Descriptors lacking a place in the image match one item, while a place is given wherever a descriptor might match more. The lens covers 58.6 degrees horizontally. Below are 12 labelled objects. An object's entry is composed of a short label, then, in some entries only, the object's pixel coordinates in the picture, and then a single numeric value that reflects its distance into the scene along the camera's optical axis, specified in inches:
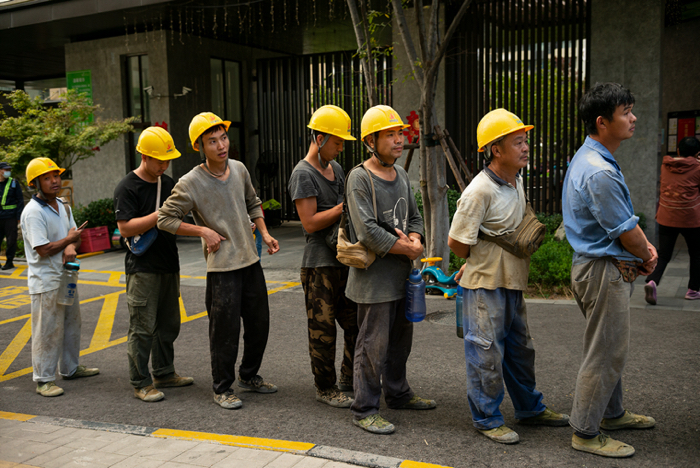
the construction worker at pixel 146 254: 186.1
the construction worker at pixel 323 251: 172.7
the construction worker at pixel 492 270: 144.4
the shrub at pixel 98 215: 553.0
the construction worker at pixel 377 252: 154.0
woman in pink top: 281.4
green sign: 649.6
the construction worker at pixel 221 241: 177.6
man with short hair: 131.1
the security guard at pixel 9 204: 444.8
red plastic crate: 523.8
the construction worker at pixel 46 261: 201.2
